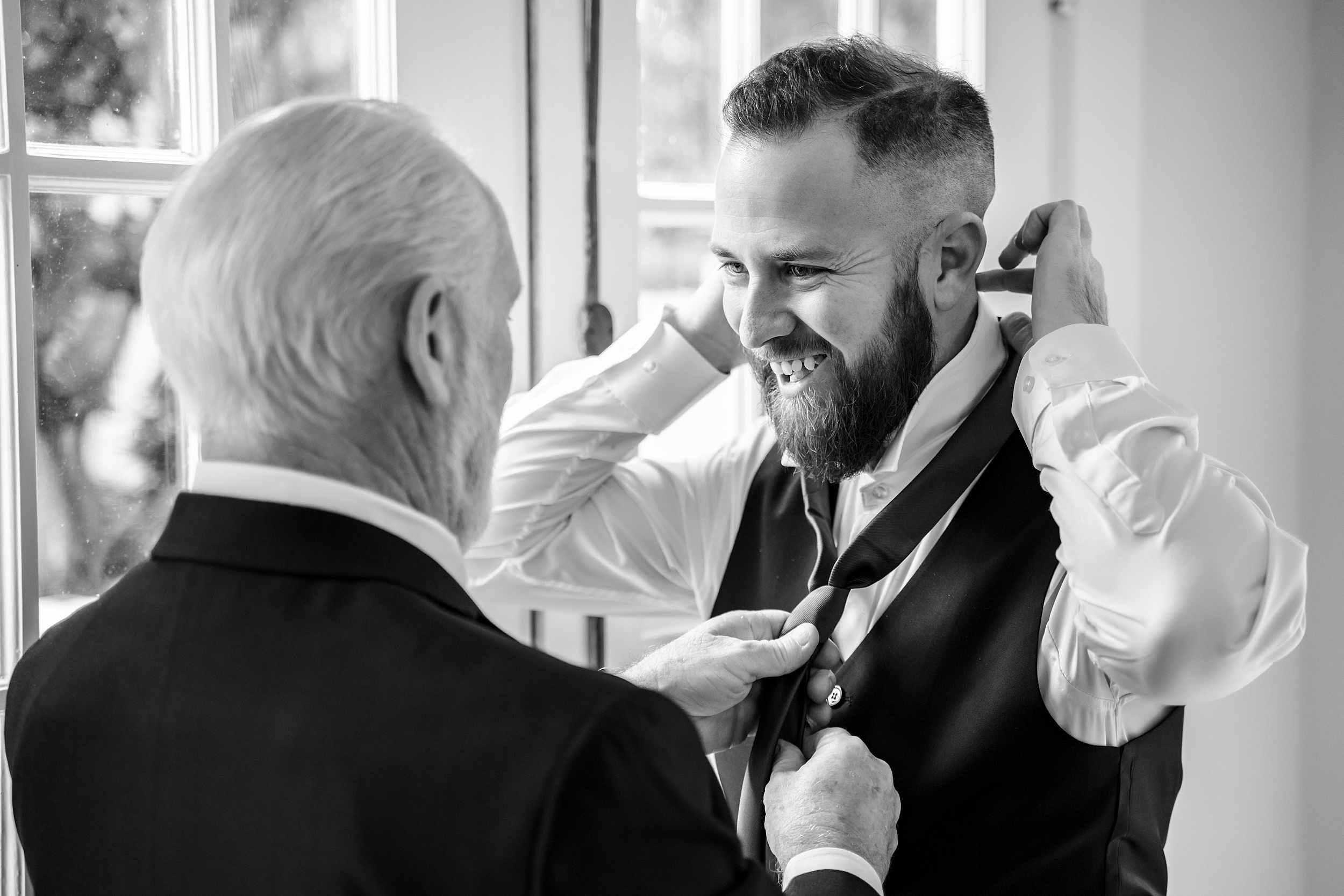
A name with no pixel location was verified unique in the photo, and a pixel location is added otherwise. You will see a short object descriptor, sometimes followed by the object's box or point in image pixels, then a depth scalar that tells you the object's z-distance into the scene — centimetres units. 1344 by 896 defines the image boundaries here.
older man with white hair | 64
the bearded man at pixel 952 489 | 105
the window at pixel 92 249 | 130
